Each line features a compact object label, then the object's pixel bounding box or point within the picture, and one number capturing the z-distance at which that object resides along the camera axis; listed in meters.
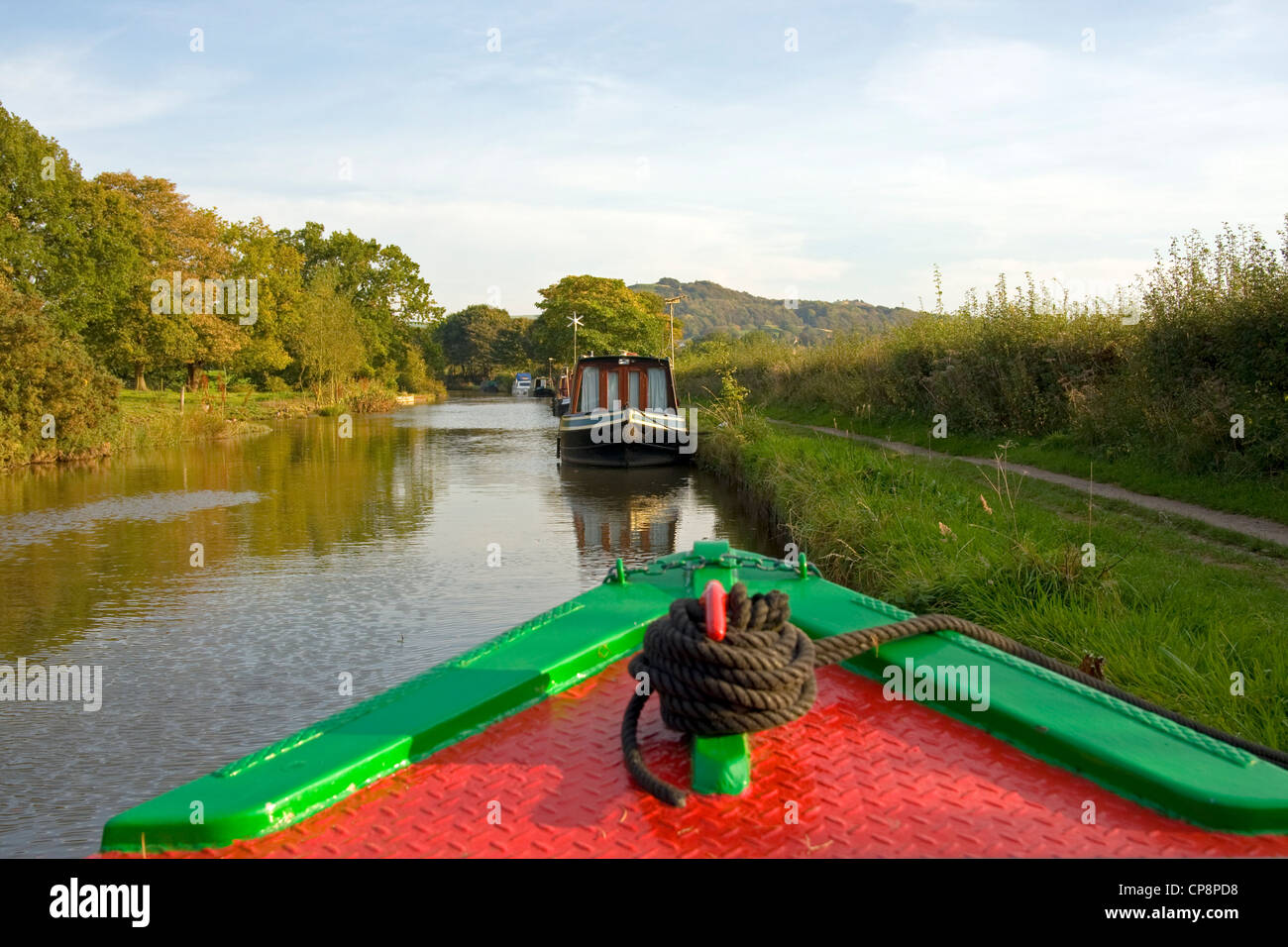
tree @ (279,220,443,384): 64.81
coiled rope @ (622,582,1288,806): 2.35
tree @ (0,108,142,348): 27.62
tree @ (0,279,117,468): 20.23
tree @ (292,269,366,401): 49.00
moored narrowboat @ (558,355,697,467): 21.80
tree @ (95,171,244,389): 32.22
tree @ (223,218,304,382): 42.84
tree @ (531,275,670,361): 72.12
